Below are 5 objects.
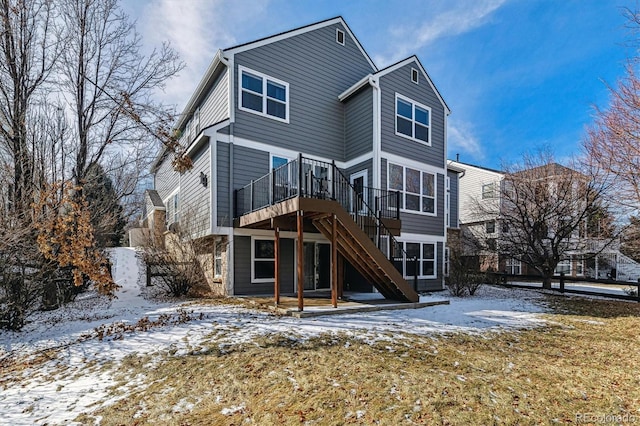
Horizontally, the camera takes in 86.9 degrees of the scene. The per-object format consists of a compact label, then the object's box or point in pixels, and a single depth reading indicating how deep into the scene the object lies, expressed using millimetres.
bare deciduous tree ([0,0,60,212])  8578
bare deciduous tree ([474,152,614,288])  15250
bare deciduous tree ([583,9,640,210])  7773
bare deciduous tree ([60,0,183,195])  10984
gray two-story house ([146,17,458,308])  11094
